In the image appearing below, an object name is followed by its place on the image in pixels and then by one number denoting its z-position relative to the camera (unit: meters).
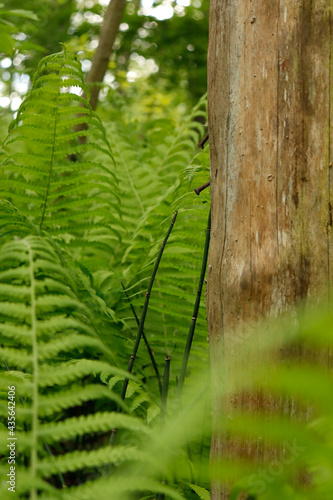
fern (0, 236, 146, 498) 1.92
